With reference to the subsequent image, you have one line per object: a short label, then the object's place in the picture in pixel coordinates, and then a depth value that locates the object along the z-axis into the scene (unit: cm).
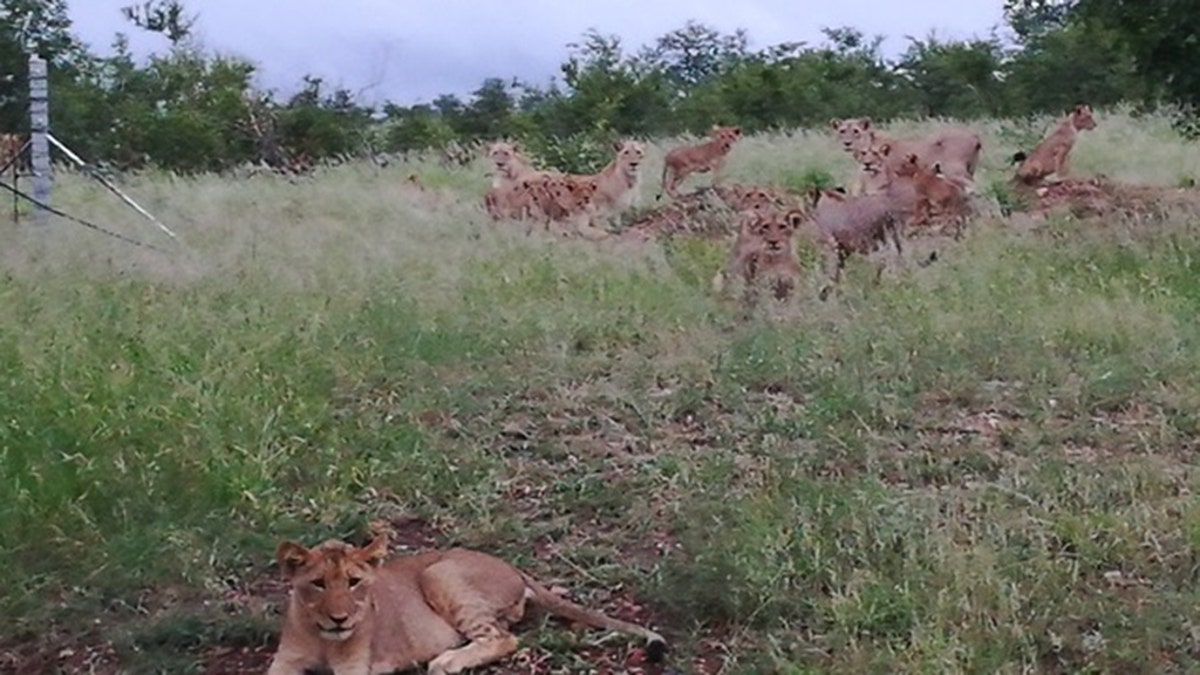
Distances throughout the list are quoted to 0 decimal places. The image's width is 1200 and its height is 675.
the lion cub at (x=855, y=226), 1138
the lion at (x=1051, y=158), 1573
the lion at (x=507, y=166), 1664
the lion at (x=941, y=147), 1571
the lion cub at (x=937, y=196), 1266
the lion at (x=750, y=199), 1226
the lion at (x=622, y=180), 1557
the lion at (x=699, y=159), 1731
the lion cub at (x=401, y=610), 422
